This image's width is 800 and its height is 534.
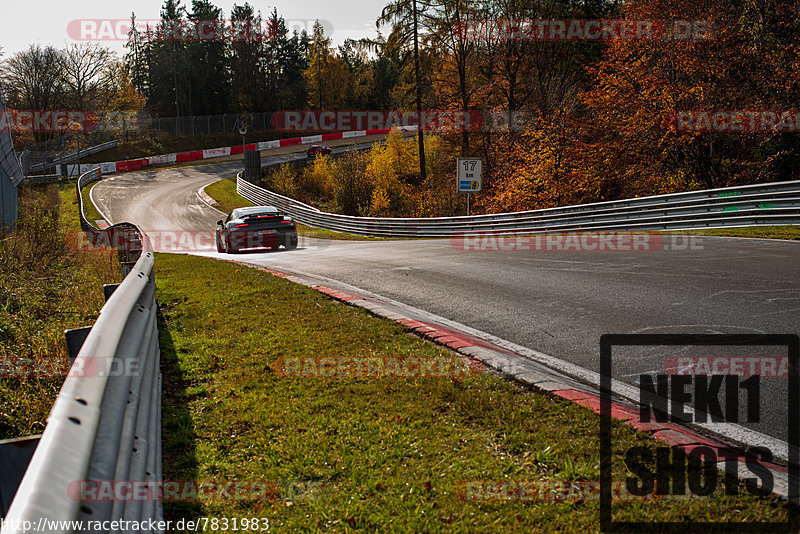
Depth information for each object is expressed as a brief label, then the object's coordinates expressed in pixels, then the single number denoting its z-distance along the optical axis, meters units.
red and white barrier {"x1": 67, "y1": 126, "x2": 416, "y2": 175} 55.28
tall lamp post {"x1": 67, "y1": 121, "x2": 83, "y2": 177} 58.50
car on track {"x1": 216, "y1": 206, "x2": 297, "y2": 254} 19.38
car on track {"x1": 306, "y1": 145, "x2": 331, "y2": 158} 59.23
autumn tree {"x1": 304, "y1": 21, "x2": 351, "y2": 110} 85.06
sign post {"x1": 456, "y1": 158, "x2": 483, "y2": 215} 25.69
